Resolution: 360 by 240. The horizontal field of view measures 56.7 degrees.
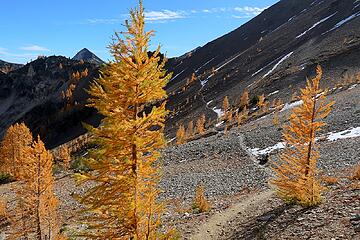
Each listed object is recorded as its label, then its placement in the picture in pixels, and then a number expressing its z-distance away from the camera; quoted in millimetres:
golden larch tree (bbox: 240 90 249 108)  69250
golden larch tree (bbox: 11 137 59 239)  21062
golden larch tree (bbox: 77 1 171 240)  11453
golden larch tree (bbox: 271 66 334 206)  17312
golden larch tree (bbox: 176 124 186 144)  57469
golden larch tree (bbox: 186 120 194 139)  61628
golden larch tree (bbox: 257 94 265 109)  62531
